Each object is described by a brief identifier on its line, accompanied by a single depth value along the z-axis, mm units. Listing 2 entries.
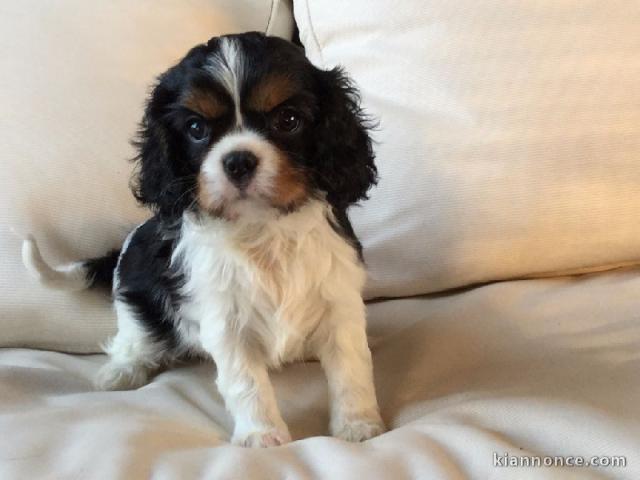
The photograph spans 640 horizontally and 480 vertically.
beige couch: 456
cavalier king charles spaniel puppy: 393
